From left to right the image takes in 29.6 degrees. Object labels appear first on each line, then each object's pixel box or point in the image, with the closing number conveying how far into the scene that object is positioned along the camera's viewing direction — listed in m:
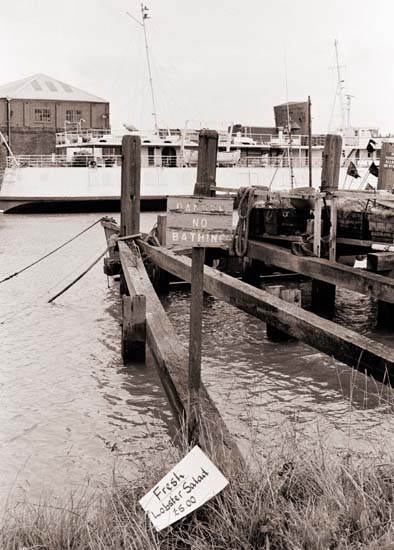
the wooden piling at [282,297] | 8.77
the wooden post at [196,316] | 4.77
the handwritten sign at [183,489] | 3.52
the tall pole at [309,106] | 15.39
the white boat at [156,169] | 37.94
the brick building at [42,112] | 62.16
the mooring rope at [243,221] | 10.27
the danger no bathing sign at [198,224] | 4.70
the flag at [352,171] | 14.80
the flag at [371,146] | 17.53
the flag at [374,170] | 16.23
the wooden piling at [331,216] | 9.30
